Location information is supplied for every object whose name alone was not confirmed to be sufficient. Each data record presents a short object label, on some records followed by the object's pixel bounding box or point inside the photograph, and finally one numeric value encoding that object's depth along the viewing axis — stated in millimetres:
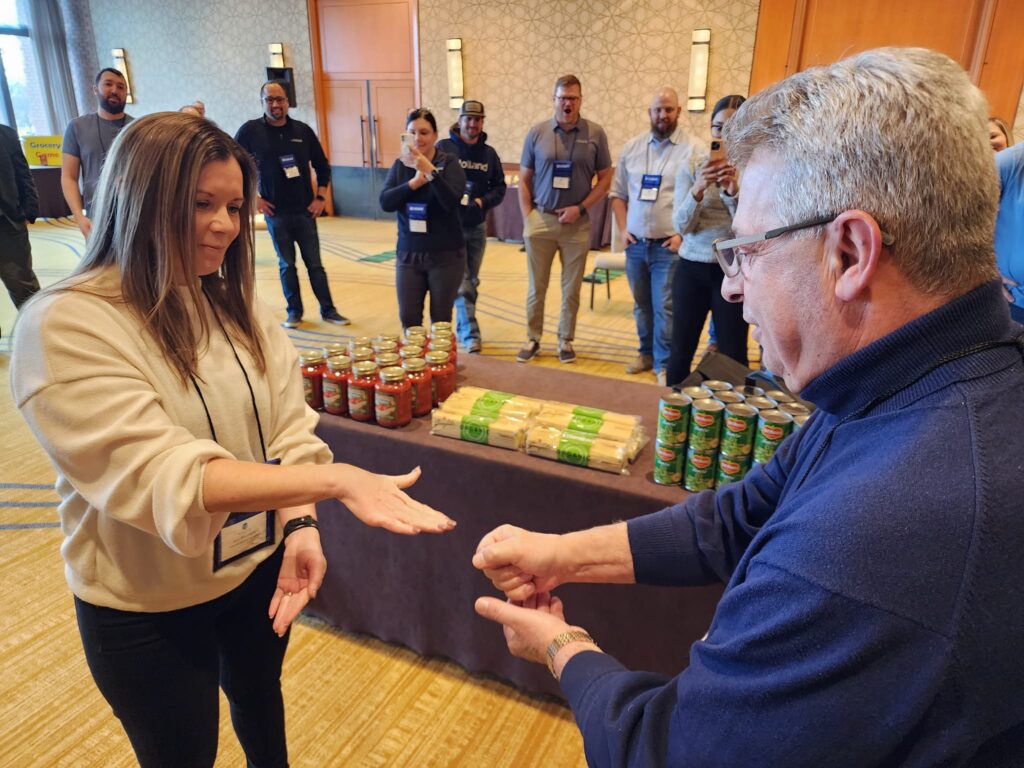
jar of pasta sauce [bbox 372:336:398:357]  2206
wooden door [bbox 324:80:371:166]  11938
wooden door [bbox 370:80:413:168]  11617
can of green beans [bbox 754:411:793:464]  1623
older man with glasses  595
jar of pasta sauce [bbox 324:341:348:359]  2182
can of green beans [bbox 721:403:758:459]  1635
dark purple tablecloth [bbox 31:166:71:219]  10961
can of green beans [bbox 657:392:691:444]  1682
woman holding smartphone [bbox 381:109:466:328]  4039
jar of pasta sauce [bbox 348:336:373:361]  2213
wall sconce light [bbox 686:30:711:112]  8852
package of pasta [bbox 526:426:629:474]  1799
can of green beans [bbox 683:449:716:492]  1684
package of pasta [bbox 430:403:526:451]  1911
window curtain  12625
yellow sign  10727
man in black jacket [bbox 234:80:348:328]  5004
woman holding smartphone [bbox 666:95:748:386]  3598
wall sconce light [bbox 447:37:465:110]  10461
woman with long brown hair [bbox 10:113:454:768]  1052
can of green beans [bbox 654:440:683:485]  1714
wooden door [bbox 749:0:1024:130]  7727
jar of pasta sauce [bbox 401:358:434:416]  2086
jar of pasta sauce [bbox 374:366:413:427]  1994
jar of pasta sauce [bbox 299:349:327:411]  2186
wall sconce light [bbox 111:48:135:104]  13422
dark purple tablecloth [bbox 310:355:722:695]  1788
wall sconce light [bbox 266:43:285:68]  11961
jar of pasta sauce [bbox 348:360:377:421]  2057
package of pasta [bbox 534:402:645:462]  1880
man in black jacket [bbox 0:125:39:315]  4469
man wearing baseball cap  4770
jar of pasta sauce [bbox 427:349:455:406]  2197
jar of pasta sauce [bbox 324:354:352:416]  2129
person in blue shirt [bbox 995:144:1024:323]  2201
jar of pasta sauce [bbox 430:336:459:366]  2277
